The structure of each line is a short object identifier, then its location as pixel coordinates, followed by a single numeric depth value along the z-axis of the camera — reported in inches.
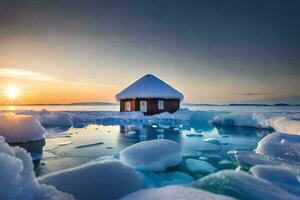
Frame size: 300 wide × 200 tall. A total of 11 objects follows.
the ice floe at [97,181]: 121.3
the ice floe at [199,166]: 218.8
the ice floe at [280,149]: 252.2
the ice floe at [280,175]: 150.5
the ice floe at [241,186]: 125.8
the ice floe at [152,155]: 216.8
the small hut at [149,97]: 935.0
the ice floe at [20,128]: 389.4
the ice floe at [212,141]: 394.4
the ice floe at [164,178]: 179.9
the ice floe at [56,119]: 743.1
